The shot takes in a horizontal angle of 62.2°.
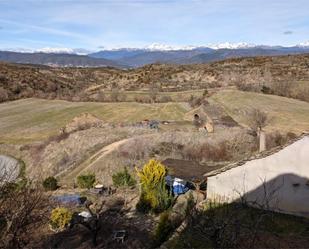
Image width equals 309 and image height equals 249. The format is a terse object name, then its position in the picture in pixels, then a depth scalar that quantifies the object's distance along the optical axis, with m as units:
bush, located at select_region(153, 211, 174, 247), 9.37
